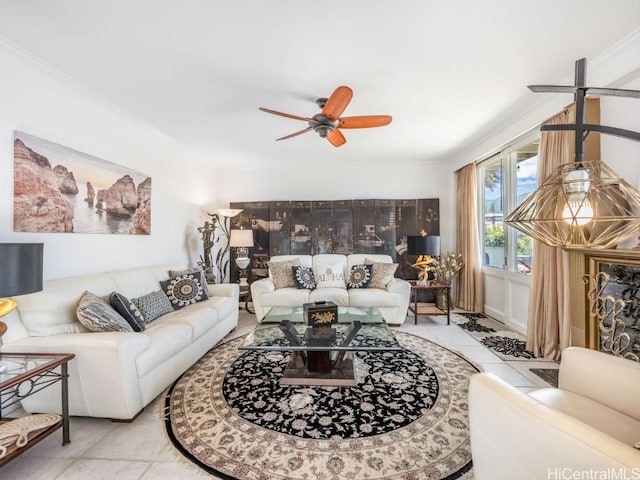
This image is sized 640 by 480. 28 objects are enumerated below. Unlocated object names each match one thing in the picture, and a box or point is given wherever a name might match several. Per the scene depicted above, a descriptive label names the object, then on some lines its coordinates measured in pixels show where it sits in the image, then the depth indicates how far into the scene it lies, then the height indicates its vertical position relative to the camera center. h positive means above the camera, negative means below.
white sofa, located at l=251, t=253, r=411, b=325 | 3.85 -0.82
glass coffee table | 2.24 -0.86
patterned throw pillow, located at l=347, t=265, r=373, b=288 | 4.20 -0.58
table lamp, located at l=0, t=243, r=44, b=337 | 1.48 -0.15
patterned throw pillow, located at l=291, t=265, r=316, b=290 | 4.18 -0.59
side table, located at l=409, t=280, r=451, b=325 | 3.92 -1.02
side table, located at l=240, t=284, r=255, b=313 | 4.76 -0.91
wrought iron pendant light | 0.85 +0.13
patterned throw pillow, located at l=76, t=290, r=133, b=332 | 2.09 -0.58
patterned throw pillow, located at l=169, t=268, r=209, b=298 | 3.42 -0.43
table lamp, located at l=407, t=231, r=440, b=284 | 4.23 -0.14
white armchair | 0.79 -0.69
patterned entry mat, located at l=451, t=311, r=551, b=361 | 2.95 -1.23
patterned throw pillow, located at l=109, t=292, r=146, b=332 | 2.37 -0.60
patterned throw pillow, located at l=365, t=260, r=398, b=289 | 4.19 -0.54
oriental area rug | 1.55 -1.26
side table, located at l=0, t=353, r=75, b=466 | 1.57 -0.75
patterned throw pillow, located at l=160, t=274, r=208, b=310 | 3.20 -0.59
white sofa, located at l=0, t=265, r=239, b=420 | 1.84 -0.79
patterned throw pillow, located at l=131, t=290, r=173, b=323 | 2.72 -0.66
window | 3.53 +0.56
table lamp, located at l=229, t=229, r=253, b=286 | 4.63 -0.01
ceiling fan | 2.17 +1.06
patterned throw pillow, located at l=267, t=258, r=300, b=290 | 4.27 -0.54
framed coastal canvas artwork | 2.21 +0.47
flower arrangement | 4.45 -0.49
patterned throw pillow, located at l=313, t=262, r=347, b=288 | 4.45 -0.57
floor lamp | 4.80 -0.01
